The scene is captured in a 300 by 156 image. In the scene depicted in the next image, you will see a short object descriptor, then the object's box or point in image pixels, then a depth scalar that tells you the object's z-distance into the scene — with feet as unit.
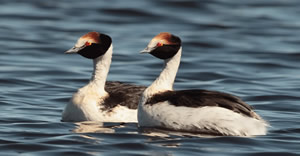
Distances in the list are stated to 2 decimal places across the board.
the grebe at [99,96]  42.73
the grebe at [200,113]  38.14
